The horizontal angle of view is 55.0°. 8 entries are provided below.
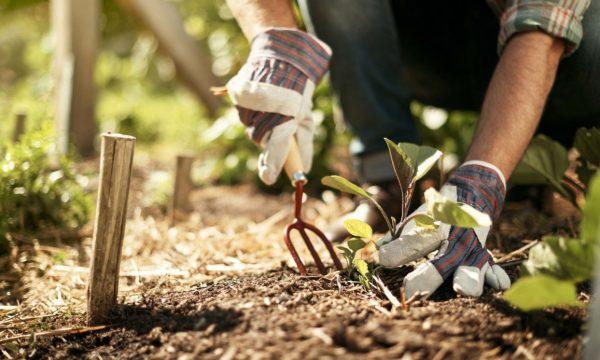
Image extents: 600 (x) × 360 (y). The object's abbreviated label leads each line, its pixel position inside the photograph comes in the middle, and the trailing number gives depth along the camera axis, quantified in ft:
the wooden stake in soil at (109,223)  3.48
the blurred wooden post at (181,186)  6.98
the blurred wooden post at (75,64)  9.50
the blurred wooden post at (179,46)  10.32
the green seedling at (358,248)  3.70
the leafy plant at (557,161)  4.72
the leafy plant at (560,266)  2.72
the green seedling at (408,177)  3.66
